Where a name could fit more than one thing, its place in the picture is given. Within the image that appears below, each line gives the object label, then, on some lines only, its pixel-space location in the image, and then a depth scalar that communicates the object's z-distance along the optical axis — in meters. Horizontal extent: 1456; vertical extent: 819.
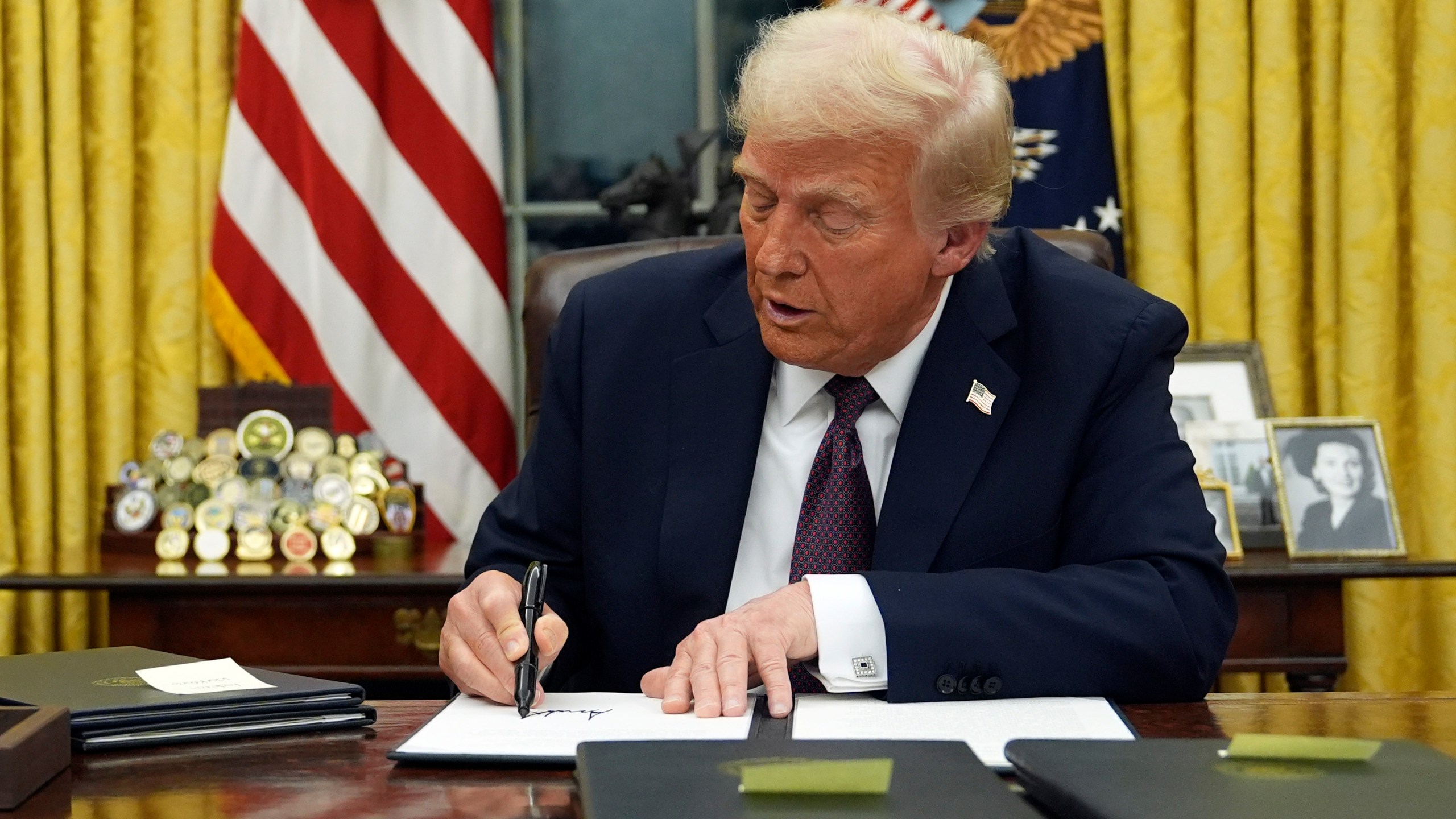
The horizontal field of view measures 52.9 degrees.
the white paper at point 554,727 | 1.07
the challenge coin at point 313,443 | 2.91
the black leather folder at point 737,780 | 0.80
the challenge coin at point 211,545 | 2.71
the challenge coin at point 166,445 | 2.94
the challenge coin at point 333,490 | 2.83
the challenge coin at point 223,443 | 2.90
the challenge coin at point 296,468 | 2.87
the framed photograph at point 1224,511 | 2.59
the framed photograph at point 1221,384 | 2.87
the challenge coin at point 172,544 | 2.71
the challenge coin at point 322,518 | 2.75
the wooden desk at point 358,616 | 2.48
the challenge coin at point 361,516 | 2.78
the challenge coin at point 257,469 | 2.85
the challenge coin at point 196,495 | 2.80
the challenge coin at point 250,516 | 2.73
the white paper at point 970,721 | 1.11
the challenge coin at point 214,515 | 2.74
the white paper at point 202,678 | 1.22
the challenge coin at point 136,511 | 2.85
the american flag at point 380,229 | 3.22
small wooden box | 0.94
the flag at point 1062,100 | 3.20
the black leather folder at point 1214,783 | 0.81
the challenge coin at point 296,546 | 2.71
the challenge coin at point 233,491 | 2.78
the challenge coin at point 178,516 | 2.76
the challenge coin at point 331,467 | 2.87
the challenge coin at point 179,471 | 2.85
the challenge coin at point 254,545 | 2.70
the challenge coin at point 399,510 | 2.83
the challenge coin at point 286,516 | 2.75
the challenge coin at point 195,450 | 2.89
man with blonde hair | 1.59
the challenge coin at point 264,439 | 2.91
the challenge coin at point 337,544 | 2.71
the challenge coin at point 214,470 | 2.85
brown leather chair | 2.29
